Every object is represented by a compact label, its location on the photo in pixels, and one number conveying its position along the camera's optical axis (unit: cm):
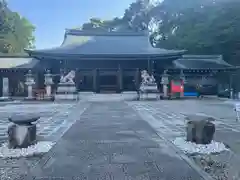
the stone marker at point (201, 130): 424
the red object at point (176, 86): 1835
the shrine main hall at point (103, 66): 1775
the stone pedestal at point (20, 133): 408
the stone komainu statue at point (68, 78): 1727
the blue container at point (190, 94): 1916
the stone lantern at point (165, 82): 1831
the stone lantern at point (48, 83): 1769
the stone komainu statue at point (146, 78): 1770
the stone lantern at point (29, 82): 1742
